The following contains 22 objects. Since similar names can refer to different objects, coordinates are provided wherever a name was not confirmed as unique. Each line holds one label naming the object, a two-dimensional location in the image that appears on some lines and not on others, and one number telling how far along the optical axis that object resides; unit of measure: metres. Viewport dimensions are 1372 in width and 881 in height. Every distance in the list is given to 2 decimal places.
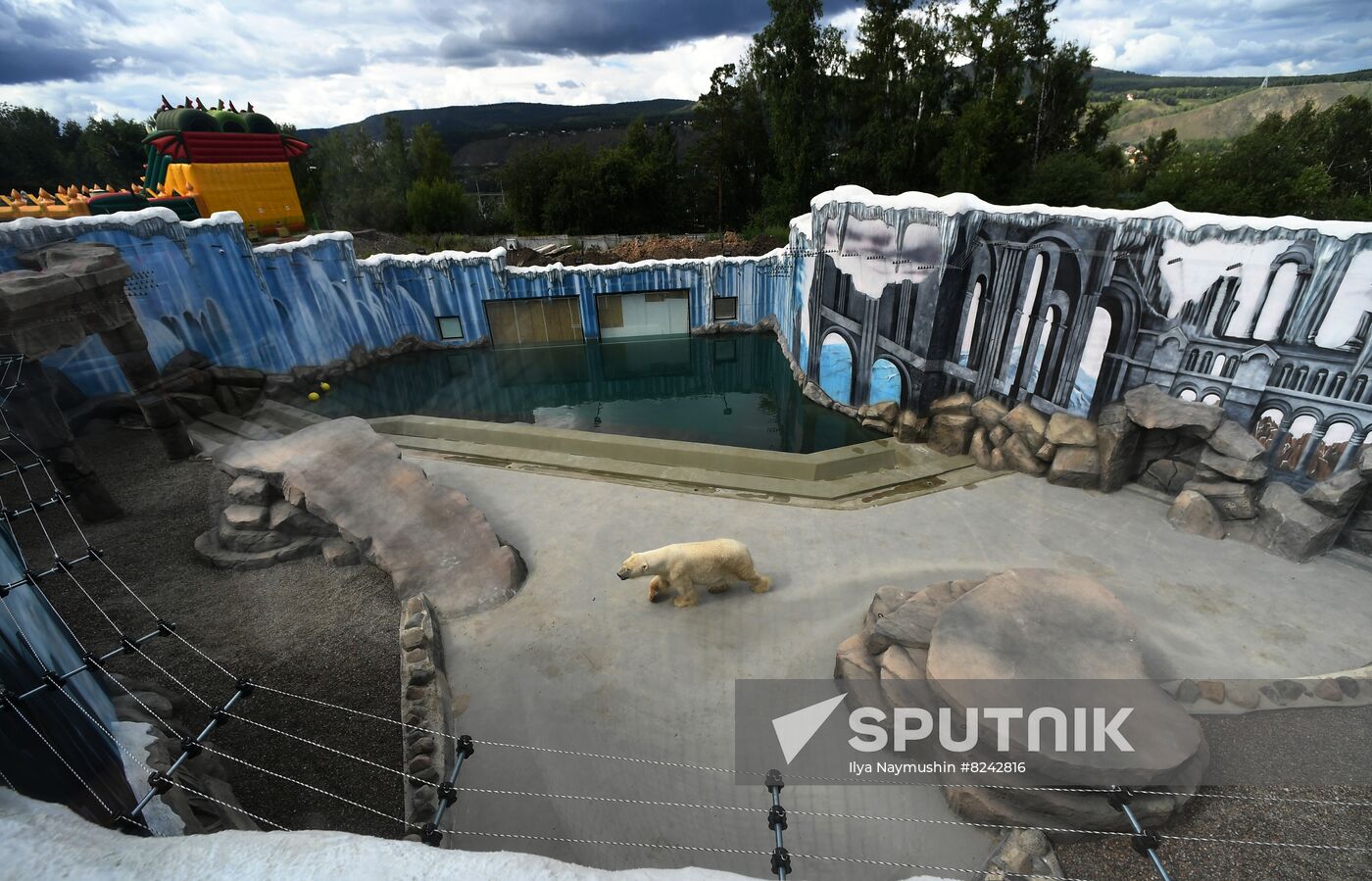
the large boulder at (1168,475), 10.23
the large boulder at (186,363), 14.88
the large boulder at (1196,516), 9.48
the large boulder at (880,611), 6.80
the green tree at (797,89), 28.92
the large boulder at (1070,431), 10.81
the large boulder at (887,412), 13.92
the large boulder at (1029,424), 11.35
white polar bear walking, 7.96
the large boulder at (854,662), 6.72
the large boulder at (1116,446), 10.43
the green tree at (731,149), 35.06
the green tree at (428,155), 40.91
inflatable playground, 21.84
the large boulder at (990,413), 12.05
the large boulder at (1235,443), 9.33
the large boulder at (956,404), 12.59
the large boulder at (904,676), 6.18
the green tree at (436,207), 35.91
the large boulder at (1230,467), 9.32
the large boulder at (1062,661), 5.20
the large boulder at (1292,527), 8.72
